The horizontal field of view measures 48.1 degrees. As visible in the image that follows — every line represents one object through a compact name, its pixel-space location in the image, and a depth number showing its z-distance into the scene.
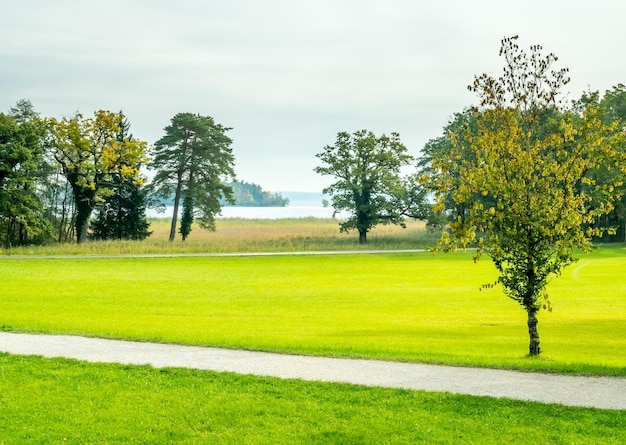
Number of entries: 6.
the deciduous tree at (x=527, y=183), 14.96
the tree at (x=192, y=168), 71.50
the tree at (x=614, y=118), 69.06
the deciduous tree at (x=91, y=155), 62.34
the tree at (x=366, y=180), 70.94
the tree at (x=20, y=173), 56.06
